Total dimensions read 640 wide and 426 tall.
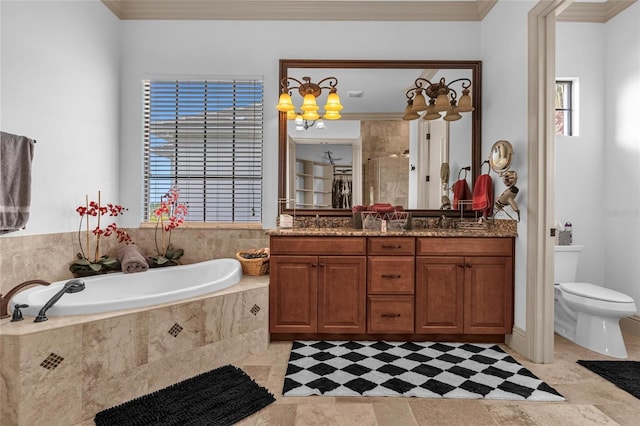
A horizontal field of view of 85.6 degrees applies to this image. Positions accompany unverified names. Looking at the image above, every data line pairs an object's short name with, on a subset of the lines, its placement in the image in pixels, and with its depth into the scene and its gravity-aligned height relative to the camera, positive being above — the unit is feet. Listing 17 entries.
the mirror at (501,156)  8.51 +1.50
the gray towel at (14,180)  6.40 +0.58
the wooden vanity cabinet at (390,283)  8.66 -1.72
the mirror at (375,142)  10.14 +2.14
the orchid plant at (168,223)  9.77 -0.30
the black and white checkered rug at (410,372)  6.54 -3.31
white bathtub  5.98 -1.67
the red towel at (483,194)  9.20 +0.57
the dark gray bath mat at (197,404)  5.59 -3.33
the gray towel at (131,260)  8.85 -1.24
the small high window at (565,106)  10.83 +3.46
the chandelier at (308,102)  9.47 +3.09
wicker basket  9.18 -1.40
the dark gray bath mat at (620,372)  6.79 -3.30
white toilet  8.12 -2.28
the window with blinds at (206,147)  10.37 +1.99
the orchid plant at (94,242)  8.44 -0.78
